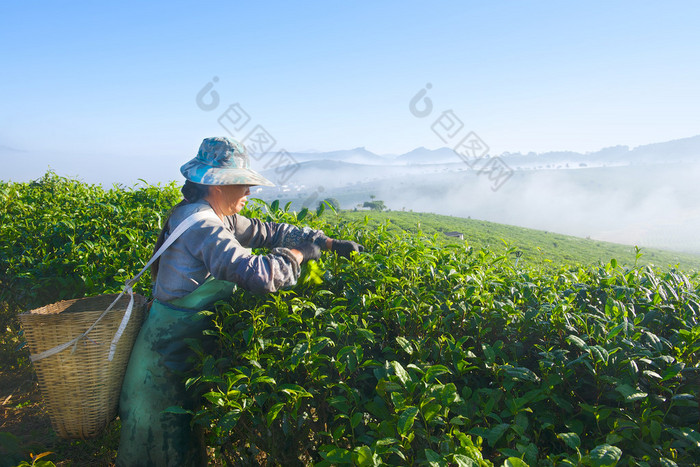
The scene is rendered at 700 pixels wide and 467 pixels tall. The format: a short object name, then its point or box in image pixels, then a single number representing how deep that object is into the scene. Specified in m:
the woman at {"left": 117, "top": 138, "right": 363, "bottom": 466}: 2.13
